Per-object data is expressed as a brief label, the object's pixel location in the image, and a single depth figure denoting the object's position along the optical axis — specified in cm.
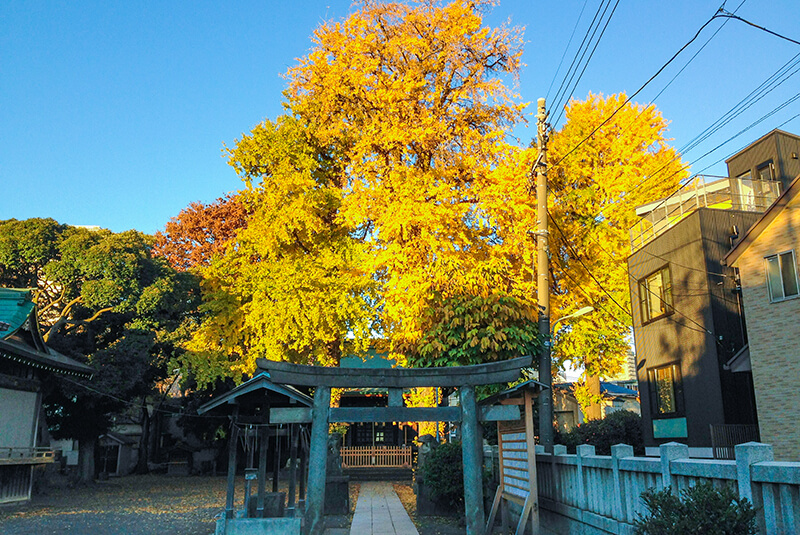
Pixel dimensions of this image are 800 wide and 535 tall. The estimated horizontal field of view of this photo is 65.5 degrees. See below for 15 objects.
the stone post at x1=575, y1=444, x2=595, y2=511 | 1098
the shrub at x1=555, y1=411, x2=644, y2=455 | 2361
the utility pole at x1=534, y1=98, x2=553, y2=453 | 1441
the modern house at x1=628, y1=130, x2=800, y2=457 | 1903
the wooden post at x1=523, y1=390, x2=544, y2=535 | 1093
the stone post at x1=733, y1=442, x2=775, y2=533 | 626
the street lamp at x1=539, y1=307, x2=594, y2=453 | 1409
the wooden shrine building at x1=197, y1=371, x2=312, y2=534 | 1159
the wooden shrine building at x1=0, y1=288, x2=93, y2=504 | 2122
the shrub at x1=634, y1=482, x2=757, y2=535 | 571
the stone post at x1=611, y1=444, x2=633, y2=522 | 927
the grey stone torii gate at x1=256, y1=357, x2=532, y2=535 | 938
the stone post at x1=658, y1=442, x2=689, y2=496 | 795
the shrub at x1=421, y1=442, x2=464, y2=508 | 1538
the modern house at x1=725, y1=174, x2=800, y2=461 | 1527
